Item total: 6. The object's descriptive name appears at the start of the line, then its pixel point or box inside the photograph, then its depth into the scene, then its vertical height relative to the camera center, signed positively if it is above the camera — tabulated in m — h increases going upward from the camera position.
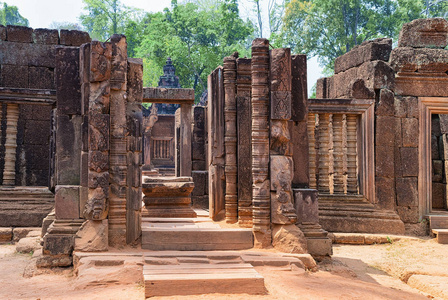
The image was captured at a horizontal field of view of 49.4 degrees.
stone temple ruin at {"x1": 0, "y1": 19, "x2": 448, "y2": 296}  5.67 +0.09
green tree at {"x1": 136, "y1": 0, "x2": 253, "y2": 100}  31.28 +7.96
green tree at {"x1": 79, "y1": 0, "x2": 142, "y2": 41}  37.69 +11.42
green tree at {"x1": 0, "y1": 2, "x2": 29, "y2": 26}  38.56 +11.86
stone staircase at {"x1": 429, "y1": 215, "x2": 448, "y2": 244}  9.05 -1.19
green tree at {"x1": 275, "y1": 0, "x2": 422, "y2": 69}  28.80 +8.30
